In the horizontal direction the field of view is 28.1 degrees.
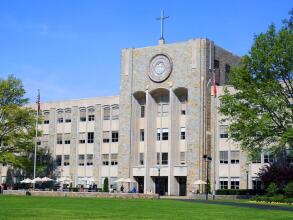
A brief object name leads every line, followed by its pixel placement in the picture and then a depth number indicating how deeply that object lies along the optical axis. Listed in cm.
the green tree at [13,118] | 7856
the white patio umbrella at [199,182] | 7383
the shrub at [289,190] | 5315
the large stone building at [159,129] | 7838
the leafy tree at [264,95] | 5134
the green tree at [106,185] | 8240
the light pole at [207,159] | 7106
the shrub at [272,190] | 5502
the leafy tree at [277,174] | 6166
